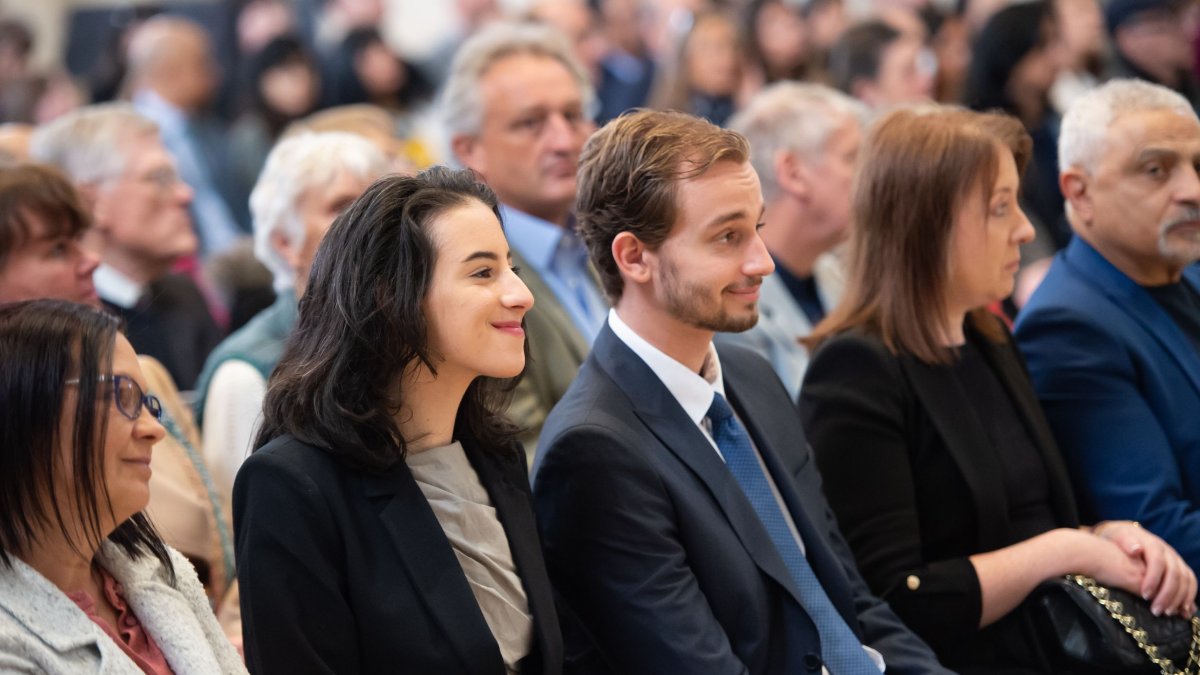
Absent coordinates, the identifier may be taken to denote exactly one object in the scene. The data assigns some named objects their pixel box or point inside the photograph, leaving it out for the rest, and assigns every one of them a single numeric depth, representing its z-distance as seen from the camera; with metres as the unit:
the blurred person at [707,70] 13.19
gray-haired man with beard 6.01
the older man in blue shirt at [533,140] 7.09
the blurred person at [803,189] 7.86
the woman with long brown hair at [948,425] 5.50
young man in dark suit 4.64
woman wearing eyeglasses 3.69
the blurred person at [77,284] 5.77
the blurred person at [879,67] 11.55
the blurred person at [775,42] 14.29
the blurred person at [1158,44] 11.98
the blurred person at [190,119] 13.88
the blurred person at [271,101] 14.07
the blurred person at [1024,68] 12.23
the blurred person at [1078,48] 13.27
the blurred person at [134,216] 7.82
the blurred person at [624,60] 16.86
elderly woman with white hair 6.36
